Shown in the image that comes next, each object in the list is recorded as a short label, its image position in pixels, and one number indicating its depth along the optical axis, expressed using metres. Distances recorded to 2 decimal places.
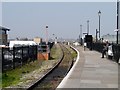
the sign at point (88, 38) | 66.28
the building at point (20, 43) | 60.71
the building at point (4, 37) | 78.81
